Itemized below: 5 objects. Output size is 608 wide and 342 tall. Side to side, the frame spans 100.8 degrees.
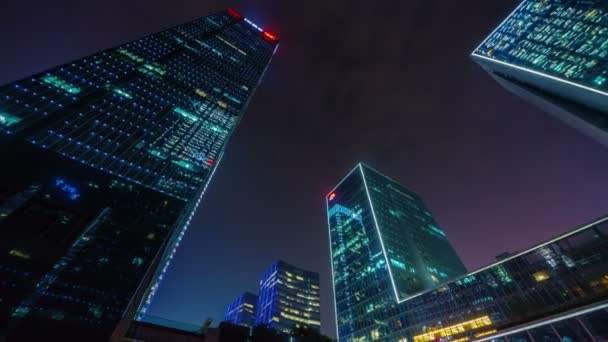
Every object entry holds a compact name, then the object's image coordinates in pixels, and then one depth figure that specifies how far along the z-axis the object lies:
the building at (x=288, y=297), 125.93
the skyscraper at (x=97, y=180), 30.14
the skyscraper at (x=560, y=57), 54.53
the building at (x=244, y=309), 157.88
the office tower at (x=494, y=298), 32.22
